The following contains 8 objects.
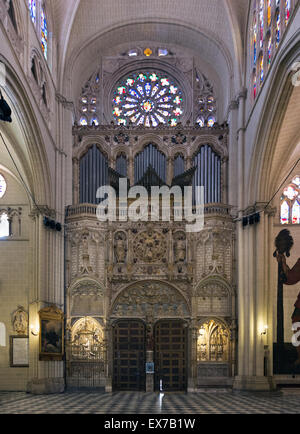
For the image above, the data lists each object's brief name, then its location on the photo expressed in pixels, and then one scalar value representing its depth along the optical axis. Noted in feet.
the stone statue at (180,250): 93.09
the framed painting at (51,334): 84.07
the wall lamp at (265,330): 82.97
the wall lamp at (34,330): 84.12
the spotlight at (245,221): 88.18
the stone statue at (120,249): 93.45
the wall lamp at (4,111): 53.57
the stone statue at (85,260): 92.32
